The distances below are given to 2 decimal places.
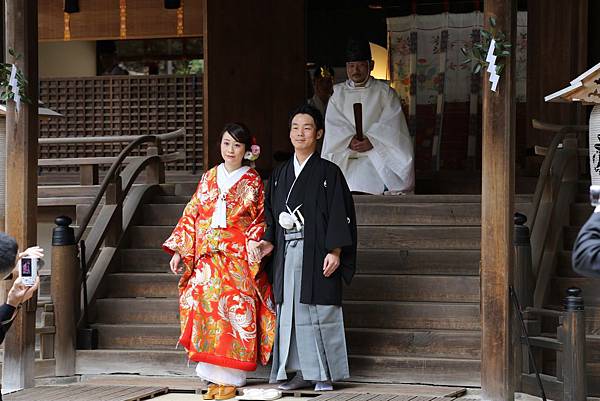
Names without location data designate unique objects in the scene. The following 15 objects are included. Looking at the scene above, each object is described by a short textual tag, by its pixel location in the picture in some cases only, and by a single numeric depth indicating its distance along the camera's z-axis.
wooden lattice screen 12.75
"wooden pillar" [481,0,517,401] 7.22
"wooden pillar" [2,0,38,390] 7.87
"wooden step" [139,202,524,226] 9.09
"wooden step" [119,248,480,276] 8.64
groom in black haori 7.67
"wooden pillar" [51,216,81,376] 8.38
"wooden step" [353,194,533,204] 9.30
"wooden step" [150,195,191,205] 10.17
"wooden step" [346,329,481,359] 7.98
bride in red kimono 7.77
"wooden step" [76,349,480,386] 7.83
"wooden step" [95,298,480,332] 8.21
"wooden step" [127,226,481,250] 8.88
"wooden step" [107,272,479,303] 8.38
